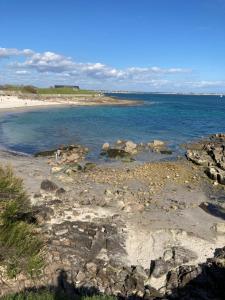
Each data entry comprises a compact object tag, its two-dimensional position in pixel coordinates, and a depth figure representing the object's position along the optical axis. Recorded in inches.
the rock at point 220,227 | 484.9
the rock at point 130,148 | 989.2
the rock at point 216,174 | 715.3
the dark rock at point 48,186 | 601.4
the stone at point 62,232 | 433.6
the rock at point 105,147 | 1027.6
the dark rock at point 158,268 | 368.4
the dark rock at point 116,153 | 925.2
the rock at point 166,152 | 999.0
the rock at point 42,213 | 458.0
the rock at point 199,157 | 841.2
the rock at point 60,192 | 586.4
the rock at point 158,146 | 1017.8
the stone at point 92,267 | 367.5
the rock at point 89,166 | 778.8
